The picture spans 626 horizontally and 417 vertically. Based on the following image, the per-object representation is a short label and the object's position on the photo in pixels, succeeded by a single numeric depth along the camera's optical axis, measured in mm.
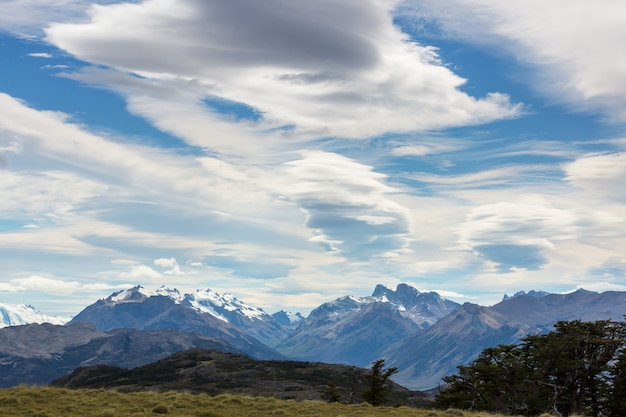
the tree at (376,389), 95688
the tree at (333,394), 94688
